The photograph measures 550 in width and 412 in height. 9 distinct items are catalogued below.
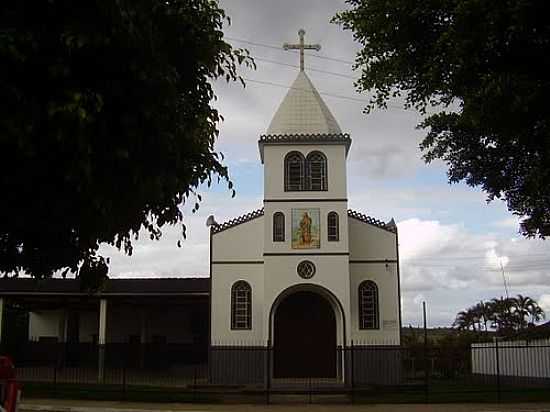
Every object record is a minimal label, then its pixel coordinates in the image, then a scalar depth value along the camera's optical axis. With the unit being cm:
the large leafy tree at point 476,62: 947
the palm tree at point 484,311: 6022
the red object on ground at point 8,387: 626
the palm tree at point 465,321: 6050
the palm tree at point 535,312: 5940
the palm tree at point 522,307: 5947
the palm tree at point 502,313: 5847
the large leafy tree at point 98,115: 557
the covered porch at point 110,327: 3238
